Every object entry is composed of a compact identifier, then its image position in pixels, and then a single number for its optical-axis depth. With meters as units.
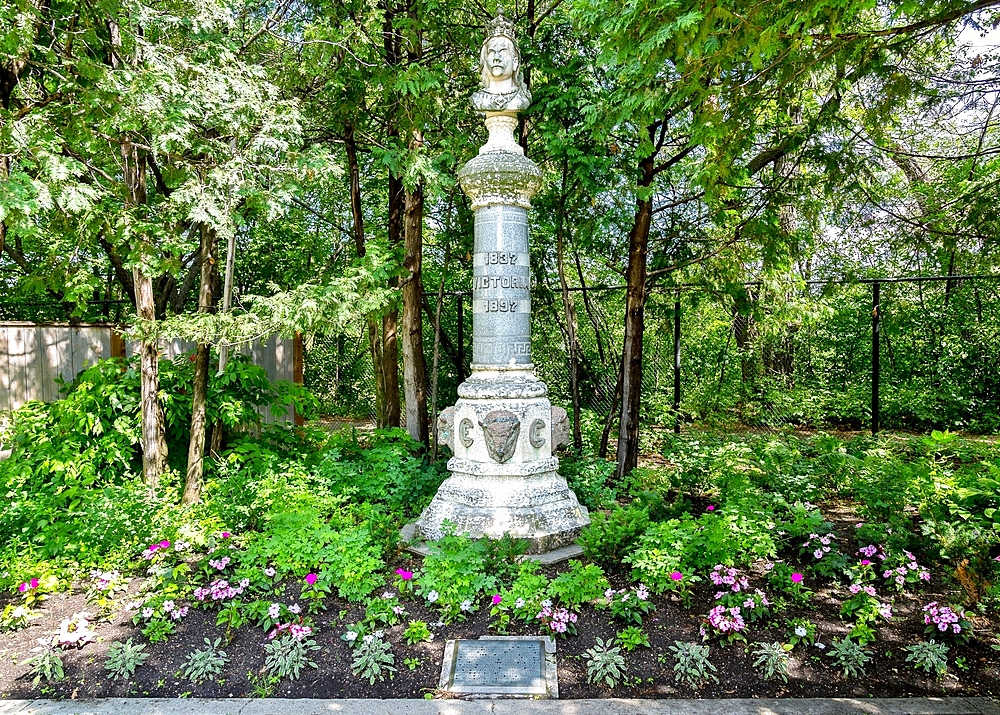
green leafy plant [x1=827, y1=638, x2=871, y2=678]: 3.32
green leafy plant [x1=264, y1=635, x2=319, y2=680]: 3.41
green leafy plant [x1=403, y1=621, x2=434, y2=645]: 3.69
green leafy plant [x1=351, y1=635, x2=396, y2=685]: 3.39
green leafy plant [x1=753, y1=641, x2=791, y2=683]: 3.29
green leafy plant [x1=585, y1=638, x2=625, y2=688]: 3.31
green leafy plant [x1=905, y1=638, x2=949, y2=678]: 3.30
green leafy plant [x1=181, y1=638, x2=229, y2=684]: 3.40
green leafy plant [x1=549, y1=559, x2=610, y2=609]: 3.91
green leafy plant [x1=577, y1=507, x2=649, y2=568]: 4.55
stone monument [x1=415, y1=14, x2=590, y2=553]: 5.22
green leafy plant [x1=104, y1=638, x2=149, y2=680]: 3.43
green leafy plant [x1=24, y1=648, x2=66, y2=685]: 3.38
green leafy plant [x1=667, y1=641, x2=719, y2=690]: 3.29
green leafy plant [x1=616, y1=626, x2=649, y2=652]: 3.54
